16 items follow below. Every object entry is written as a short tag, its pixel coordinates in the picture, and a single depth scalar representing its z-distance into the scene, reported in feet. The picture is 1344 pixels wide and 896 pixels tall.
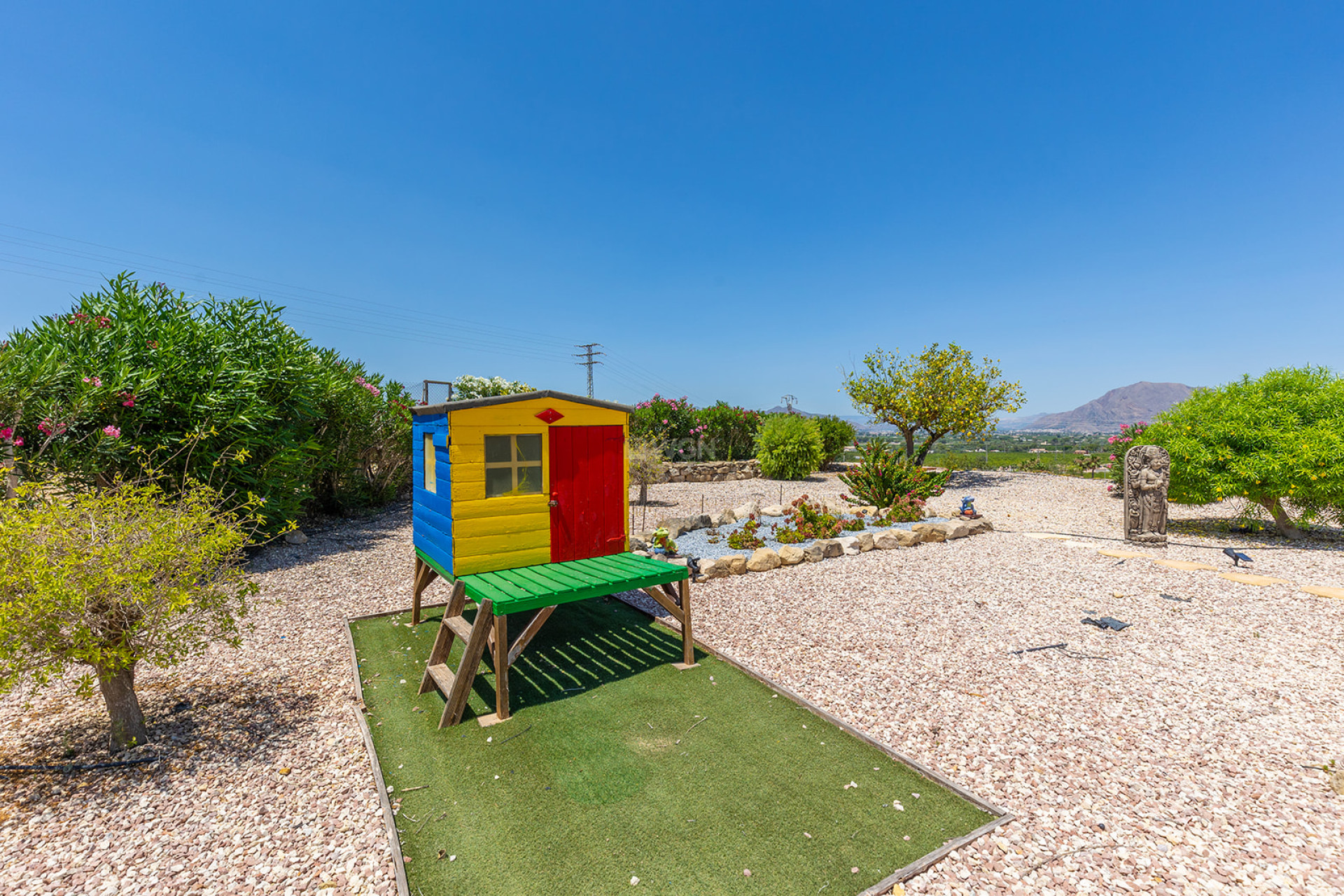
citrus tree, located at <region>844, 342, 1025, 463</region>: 53.16
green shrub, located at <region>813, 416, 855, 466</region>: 62.77
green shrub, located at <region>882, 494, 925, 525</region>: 30.76
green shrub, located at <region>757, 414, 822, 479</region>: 54.29
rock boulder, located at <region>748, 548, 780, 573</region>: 23.44
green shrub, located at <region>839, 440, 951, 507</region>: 32.91
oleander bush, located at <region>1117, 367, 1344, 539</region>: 25.09
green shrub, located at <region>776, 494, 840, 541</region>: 27.48
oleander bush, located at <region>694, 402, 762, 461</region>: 62.54
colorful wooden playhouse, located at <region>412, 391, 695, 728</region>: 12.96
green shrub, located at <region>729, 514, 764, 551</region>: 25.86
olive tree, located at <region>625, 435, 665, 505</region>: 37.88
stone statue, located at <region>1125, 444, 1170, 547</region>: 26.02
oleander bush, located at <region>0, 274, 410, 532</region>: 21.50
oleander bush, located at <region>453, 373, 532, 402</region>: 73.67
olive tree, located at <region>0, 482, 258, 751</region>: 9.22
